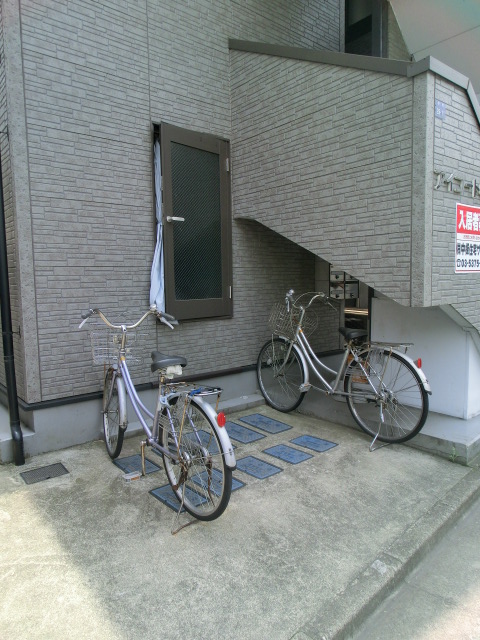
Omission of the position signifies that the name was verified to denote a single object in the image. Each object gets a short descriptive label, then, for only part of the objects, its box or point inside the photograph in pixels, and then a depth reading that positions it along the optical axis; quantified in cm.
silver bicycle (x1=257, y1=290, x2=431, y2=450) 414
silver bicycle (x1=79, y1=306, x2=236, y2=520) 270
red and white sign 390
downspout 364
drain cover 352
